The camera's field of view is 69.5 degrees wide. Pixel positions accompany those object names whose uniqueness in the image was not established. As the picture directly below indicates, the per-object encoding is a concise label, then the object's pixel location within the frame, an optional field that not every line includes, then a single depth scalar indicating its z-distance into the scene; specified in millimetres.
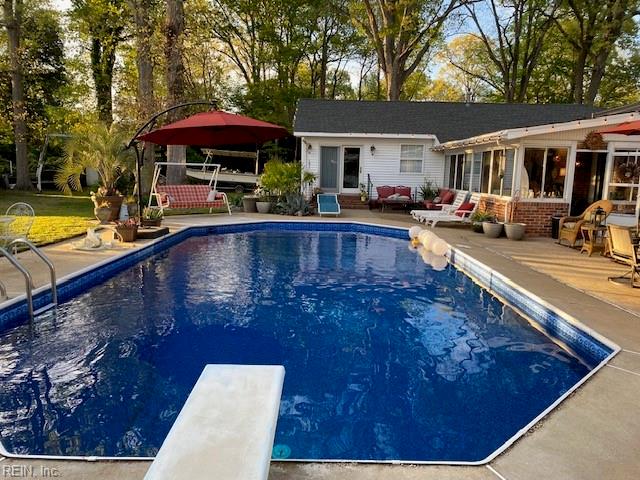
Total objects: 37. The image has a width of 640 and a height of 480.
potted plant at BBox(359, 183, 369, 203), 16906
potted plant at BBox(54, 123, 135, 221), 11945
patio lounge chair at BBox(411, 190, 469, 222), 13172
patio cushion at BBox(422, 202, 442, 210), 14730
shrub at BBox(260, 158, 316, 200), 14922
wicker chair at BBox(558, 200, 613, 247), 9143
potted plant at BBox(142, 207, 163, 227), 11016
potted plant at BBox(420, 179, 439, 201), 16625
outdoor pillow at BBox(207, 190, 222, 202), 13734
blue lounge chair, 14617
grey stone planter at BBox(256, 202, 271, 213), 15172
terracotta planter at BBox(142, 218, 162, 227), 10995
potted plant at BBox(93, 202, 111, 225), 11711
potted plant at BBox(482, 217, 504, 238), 10852
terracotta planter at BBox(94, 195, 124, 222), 11758
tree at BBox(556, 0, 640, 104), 22250
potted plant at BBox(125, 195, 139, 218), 12477
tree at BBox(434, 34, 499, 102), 31330
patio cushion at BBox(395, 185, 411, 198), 16422
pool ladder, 4926
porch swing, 12828
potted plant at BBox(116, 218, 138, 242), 9539
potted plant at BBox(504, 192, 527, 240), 10578
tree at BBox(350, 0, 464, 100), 22250
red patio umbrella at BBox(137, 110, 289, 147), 9859
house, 10844
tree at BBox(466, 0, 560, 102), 25469
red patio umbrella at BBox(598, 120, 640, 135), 6965
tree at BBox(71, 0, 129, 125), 17753
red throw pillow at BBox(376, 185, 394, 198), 16516
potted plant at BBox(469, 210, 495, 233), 11516
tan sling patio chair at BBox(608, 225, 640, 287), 6445
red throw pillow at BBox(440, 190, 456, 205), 14781
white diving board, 1964
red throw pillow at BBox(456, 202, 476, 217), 12797
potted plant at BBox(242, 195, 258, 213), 15279
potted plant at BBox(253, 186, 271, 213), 15187
